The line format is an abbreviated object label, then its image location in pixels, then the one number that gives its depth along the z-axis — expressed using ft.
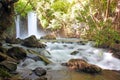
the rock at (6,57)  17.90
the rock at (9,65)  16.46
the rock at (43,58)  20.34
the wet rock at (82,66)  17.93
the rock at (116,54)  23.15
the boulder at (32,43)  25.55
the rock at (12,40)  27.23
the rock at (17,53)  19.98
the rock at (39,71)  16.71
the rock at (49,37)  35.71
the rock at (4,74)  14.97
